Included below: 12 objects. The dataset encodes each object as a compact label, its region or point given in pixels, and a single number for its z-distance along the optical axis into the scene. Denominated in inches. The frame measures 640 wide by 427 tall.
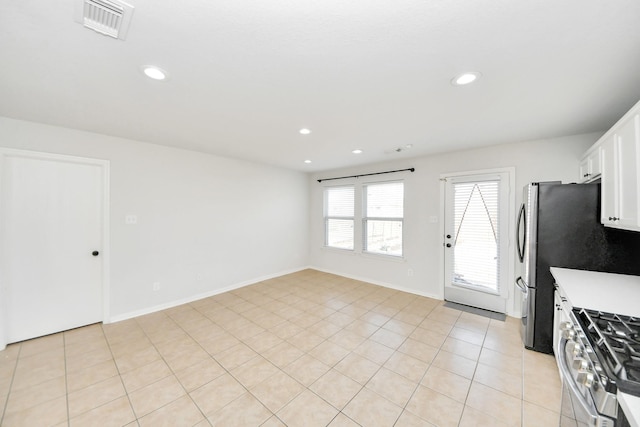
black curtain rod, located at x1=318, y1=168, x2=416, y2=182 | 165.8
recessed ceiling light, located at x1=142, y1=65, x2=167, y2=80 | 64.3
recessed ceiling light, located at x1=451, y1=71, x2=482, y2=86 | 66.0
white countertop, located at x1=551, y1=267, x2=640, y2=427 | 60.7
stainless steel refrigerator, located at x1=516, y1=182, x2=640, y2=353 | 87.4
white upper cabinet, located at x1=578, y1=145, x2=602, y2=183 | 87.1
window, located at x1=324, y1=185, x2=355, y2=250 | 210.1
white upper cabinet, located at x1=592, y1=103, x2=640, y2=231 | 58.9
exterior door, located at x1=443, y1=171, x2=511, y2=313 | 134.2
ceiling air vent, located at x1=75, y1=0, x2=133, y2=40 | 44.4
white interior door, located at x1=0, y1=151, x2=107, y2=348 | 102.4
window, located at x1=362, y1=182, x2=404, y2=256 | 179.0
